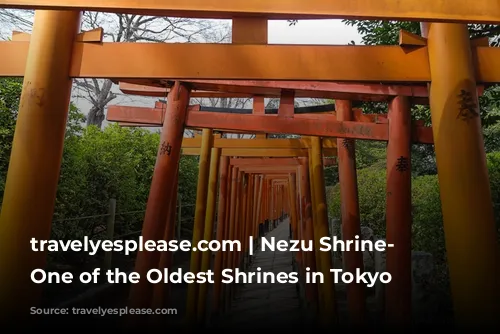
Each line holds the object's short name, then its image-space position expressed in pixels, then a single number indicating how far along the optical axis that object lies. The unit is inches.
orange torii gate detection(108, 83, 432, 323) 116.7
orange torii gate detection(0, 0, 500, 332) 68.4
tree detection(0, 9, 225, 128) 569.9
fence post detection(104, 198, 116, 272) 281.0
